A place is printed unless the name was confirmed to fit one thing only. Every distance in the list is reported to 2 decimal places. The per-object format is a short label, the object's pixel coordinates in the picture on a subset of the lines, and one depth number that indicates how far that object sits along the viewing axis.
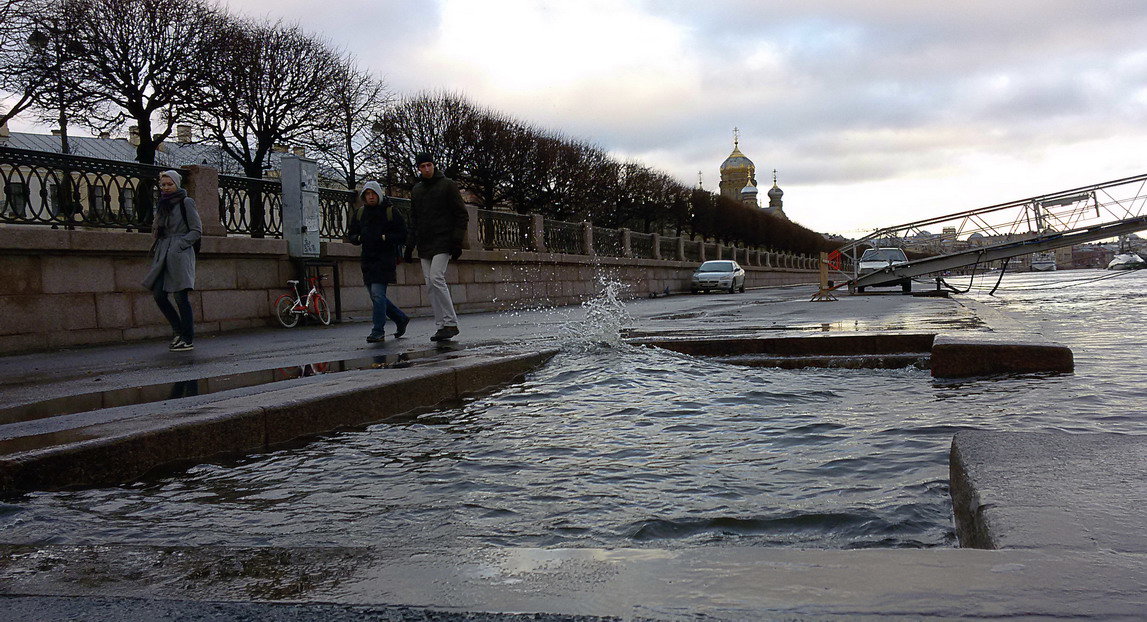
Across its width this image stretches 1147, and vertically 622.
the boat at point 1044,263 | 113.25
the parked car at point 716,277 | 37.78
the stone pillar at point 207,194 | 13.46
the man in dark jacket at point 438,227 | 9.06
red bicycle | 14.29
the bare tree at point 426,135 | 35.88
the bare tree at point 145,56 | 27.97
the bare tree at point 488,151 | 36.03
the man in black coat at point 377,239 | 9.76
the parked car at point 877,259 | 28.92
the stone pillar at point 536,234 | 25.64
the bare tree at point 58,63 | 26.12
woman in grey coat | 9.27
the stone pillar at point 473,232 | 21.62
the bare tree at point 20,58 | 23.52
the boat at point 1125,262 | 56.44
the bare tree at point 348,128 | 35.27
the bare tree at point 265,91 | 31.06
